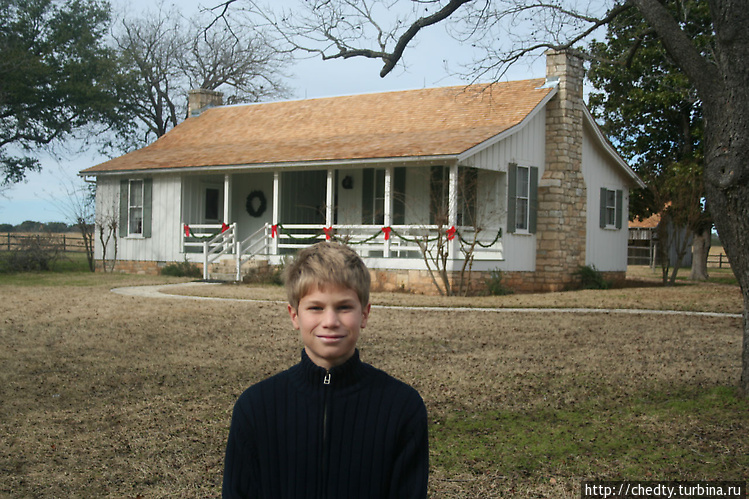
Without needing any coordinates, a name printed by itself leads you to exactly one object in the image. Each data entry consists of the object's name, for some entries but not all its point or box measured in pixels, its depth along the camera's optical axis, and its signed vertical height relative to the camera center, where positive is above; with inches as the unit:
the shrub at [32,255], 949.8 -14.4
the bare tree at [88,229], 998.4 +18.4
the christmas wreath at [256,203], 935.7 +51.0
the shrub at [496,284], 722.8 -30.3
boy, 102.6 -22.2
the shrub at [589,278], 816.3 -27.0
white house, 734.5 +67.5
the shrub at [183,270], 872.3 -26.6
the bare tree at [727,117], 257.0 +44.6
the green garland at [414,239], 692.1 +9.3
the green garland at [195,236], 879.1 +11.7
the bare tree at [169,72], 1507.1 +337.9
